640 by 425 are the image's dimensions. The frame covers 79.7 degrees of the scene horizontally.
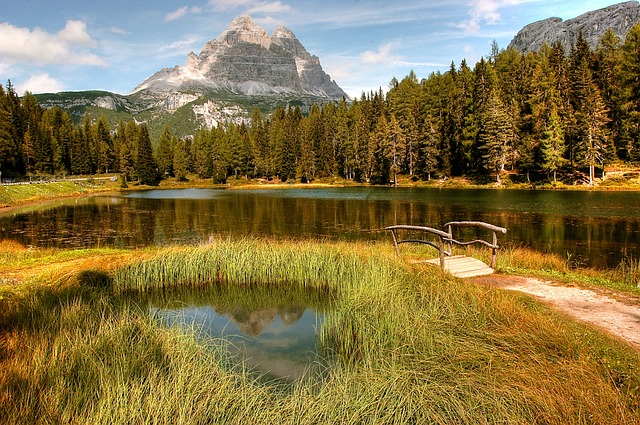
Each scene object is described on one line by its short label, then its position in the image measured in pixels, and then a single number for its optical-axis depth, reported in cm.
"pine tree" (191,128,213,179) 11109
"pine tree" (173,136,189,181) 10681
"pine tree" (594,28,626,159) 5719
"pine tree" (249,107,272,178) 10144
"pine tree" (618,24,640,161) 5366
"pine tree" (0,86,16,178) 7200
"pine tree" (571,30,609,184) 5275
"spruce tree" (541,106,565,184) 5588
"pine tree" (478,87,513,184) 6288
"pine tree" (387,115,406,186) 7681
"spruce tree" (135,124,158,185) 10041
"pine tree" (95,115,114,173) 10769
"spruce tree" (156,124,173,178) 11044
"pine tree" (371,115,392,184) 7869
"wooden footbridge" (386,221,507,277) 1204
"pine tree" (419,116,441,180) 7331
